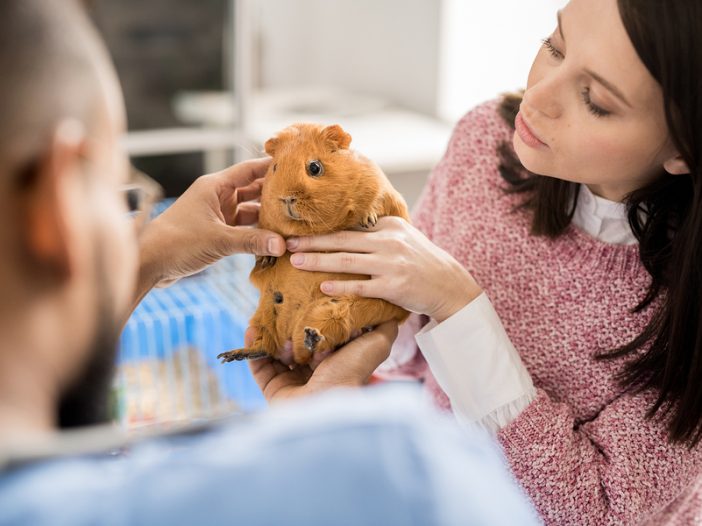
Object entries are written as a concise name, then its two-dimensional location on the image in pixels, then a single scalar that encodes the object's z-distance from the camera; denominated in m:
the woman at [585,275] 0.80
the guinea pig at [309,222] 0.80
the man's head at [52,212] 0.40
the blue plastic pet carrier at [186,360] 1.58
